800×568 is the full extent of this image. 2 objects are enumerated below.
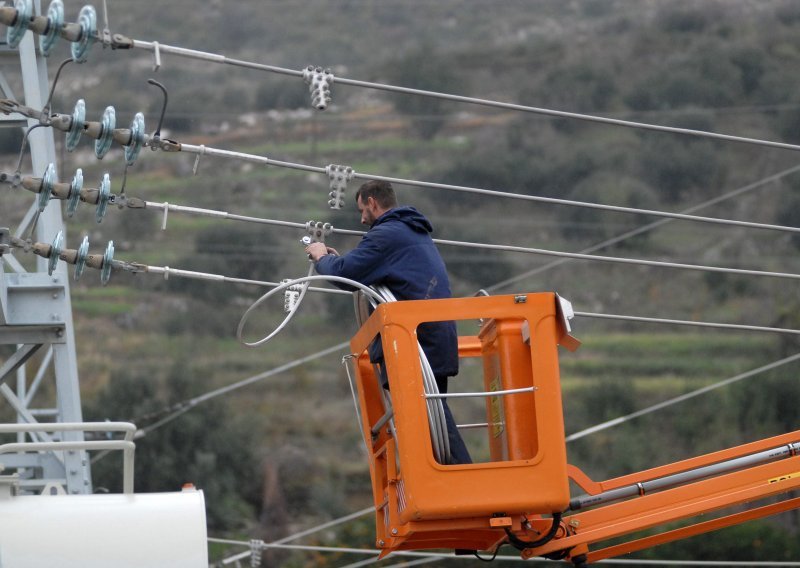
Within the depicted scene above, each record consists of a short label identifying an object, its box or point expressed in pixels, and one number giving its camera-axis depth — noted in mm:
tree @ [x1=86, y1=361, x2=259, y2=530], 70625
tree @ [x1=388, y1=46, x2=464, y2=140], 121125
